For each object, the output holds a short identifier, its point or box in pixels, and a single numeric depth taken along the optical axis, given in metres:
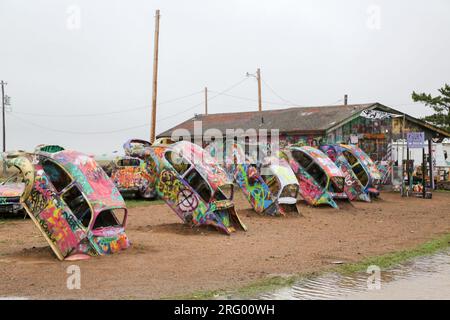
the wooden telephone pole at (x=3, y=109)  55.97
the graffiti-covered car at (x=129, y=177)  23.09
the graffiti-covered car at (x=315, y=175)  21.33
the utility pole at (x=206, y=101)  58.06
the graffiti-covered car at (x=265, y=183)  18.16
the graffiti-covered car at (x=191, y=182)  14.25
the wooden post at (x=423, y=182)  26.27
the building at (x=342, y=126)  29.95
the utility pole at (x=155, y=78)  27.34
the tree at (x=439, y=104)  37.28
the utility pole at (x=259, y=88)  41.65
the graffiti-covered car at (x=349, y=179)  24.11
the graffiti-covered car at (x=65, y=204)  10.52
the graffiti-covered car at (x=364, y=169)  24.83
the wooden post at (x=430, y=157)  28.47
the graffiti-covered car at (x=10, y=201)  16.95
